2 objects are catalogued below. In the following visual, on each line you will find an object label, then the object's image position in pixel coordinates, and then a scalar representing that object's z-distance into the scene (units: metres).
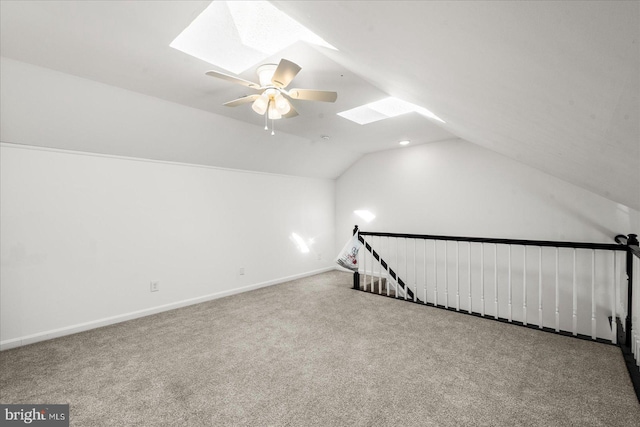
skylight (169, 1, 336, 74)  1.96
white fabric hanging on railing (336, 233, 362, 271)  4.56
